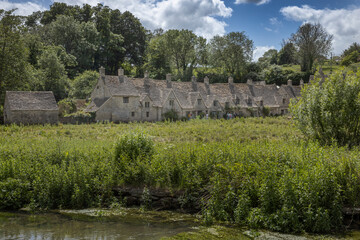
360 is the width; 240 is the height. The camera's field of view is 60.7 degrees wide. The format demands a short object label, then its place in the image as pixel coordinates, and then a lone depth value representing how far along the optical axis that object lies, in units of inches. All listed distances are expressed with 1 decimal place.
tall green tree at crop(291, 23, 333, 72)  3373.5
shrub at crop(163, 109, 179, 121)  2105.1
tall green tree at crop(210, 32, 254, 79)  3120.1
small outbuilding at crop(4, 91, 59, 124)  1638.8
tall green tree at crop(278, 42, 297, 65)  4065.0
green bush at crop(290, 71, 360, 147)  780.0
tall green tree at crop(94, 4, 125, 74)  3176.7
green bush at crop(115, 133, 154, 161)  701.3
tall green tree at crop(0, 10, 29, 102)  1830.7
